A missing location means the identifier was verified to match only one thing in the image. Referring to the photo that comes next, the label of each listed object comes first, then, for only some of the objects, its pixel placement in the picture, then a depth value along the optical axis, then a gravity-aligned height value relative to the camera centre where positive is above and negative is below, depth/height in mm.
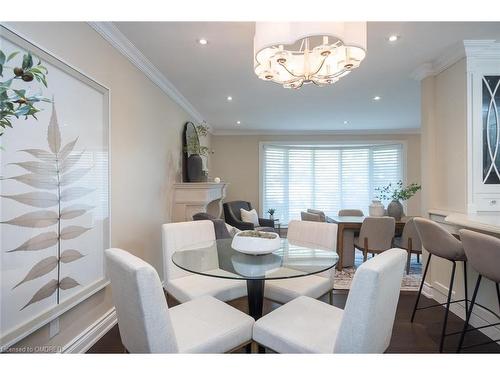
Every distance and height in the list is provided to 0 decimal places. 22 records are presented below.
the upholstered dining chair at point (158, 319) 1072 -638
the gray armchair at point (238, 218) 4809 -558
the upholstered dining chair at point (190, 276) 1893 -696
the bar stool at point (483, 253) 1508 -385
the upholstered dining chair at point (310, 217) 4145 -446
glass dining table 1510 -478
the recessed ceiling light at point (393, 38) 2240 +1297
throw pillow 5119 -542
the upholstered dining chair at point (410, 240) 3637 -726
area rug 3212 -1191
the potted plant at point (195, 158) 3861 +456
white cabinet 2430 +533
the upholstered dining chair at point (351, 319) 1039 -640
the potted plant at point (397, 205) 4202 -271
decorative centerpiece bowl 1766 -368
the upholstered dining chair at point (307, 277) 1889 -705
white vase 4289 -346
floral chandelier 1431 +858
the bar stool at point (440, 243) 1969 -422
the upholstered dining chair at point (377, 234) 3578 -618
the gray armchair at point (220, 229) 2771 -427
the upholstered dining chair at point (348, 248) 3914 -881
